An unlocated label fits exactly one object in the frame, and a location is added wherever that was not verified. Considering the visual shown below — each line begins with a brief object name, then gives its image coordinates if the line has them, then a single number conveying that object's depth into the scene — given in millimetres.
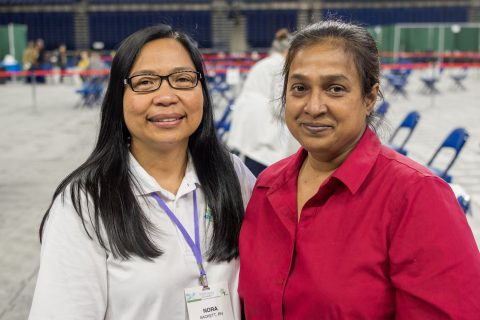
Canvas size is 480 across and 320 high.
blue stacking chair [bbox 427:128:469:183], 5090
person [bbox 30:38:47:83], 22875
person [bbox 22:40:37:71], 22056
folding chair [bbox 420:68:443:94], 15948
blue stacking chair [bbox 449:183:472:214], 3389
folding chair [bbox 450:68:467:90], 18219
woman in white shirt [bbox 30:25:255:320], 1681
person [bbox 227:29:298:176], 4805
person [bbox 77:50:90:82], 19002
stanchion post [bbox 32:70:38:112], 14186
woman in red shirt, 1363
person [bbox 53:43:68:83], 24172
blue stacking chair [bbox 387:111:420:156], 6546
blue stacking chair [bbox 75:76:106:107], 15136
